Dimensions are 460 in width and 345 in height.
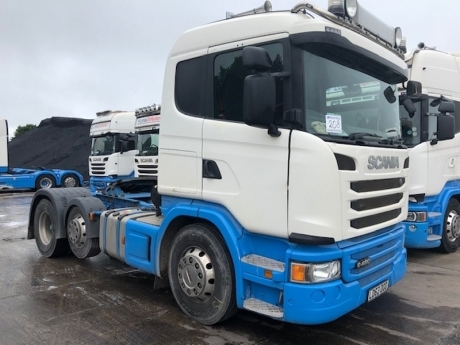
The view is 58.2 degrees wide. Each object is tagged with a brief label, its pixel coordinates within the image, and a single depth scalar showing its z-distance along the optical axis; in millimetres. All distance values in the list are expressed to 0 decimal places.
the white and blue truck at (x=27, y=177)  19781
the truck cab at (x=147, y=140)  13020
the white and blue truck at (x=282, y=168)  3334
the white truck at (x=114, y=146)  15688
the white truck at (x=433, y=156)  6508
